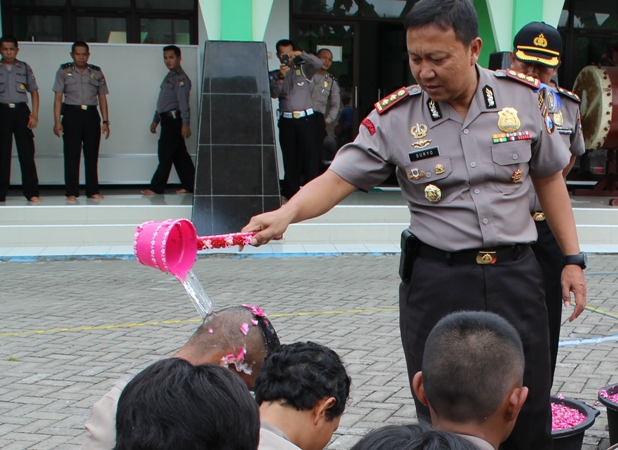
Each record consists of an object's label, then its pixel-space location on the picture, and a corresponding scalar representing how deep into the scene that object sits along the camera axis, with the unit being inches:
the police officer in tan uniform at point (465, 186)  112.1
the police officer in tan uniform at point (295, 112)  440.5
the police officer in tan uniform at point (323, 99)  461.1
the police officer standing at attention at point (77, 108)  437.1
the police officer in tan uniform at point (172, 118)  462.0
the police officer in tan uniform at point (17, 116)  422.6
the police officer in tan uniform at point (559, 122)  146.7
